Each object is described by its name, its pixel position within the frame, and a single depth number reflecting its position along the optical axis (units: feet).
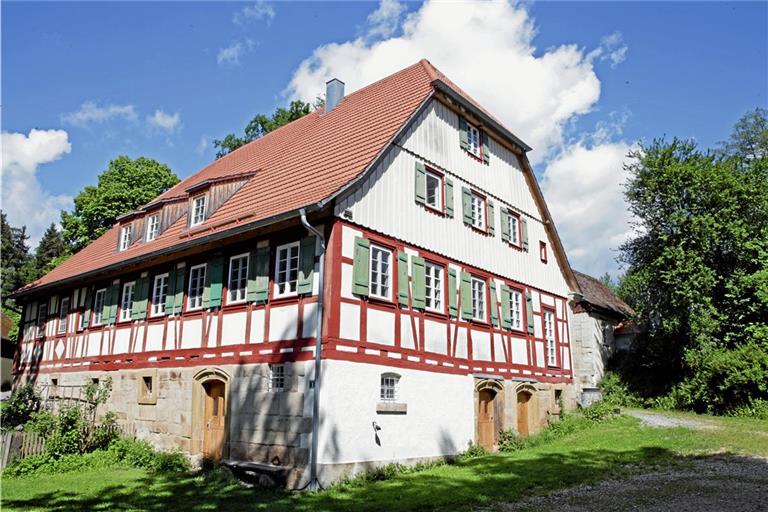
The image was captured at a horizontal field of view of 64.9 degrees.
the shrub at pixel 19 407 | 61.16
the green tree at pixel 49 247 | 188.96
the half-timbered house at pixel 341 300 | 42.01
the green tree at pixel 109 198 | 113.39
